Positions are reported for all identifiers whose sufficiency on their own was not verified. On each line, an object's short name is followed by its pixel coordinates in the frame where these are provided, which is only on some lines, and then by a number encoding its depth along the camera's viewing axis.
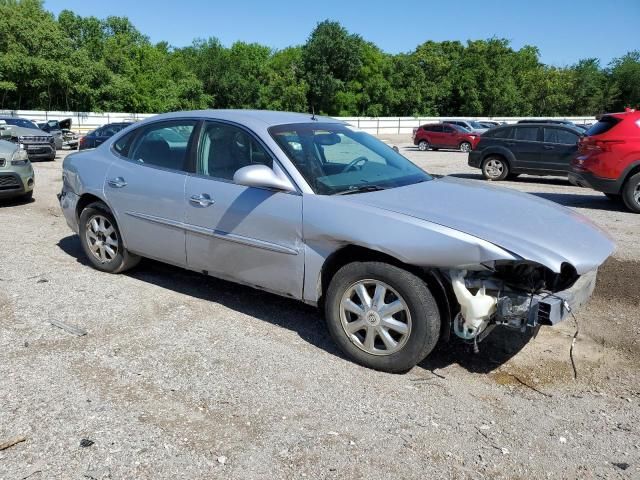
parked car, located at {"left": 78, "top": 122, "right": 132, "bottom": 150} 21.02
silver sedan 3.47
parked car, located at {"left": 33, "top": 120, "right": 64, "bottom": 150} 24.31
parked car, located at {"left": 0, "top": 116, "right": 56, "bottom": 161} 18.70
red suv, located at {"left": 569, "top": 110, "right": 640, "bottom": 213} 9.84
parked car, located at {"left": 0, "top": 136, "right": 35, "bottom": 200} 9.35
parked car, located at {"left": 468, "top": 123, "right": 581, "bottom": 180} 14.48
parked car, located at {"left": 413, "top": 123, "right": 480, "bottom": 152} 29.05
